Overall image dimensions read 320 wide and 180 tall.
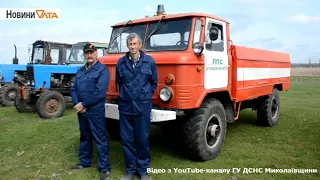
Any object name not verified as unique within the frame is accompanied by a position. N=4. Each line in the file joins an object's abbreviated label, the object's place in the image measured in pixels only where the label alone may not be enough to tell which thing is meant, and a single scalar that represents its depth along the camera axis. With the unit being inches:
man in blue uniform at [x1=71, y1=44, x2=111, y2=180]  156.2
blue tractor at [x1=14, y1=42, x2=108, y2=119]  331.0
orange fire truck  162.9
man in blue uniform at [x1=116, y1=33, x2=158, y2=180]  148.5
